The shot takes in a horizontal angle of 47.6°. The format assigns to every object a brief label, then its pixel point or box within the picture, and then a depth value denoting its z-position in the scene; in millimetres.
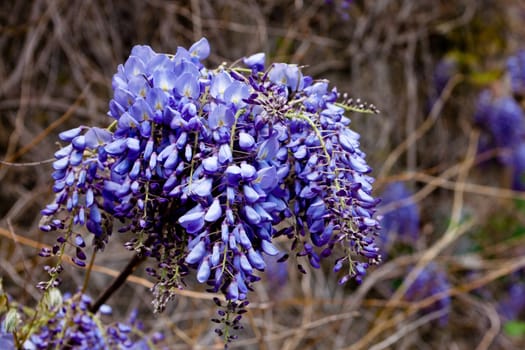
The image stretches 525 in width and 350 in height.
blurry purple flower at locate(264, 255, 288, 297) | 2500
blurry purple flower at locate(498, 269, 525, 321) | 2963
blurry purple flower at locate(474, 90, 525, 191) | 3133
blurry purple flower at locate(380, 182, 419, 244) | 2820
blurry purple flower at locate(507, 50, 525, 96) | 3096
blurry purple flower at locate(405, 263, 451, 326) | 2623
